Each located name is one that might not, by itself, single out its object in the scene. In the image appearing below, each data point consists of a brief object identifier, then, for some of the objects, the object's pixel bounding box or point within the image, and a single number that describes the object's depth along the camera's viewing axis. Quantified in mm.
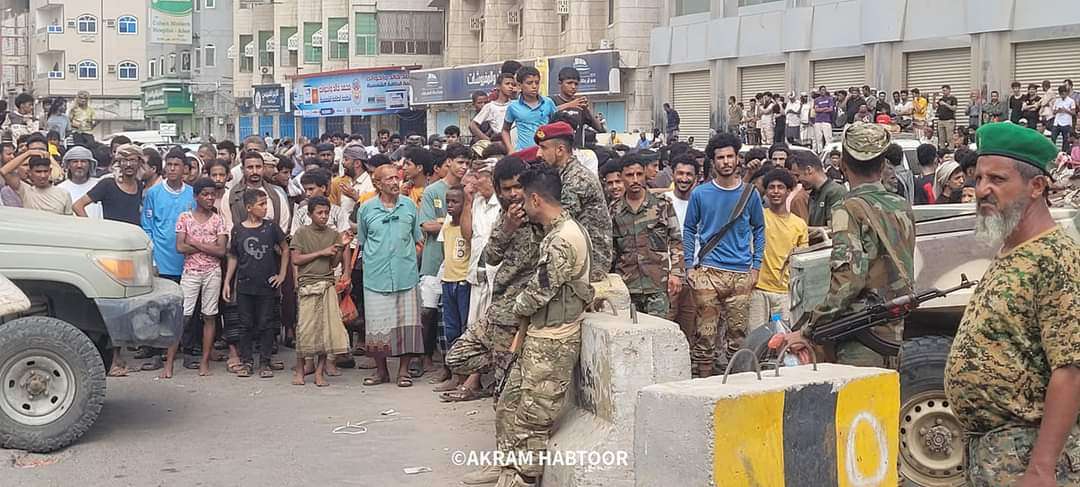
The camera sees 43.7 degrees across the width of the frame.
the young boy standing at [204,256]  10797
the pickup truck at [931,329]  6512
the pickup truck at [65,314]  8055
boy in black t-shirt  10750
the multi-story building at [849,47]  25656
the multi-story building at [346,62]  54406
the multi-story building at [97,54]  78188
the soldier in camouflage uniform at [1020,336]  3723
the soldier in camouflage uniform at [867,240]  5812
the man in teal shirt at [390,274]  10266
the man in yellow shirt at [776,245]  9406
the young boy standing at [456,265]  10055
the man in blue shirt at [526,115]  10836
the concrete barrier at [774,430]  4883
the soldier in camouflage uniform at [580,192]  7887
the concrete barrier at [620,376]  6707
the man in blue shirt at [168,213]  11242
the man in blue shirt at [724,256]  9148
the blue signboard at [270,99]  61625
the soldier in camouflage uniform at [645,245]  8727
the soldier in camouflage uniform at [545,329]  6801
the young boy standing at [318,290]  10367
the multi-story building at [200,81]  69812
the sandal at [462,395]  9734
